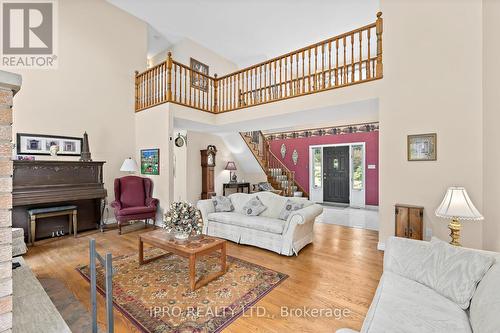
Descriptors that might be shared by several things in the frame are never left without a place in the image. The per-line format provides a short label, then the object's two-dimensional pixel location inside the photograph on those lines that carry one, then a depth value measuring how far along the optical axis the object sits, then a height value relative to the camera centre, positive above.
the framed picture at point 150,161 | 5.10 +0.11
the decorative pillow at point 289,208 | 3.75 -0.70
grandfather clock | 7.16 -0.17
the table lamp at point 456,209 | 2.38 -0.47
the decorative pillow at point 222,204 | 4.47 -0.75
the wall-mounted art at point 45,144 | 4.12 +0.42
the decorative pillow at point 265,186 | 7.71 -0.70
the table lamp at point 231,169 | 7.89 -0.12
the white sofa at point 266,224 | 3.43 -0.96
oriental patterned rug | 2.01 -1.34
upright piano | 3.78 -0.42
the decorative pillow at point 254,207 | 4.12 -0.75
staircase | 8.12 -0.09
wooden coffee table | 2.50 -0.94
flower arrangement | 2.82 -0.67
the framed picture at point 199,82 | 5.53 +2.09
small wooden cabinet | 3.23 -0.80
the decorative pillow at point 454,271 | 1.54 -0.76
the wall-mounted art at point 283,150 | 9.44 +0.63
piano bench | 3.84 -0.83
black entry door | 8.11 -0.31
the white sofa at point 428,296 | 1.27 -0.89
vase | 2.86 -0.87
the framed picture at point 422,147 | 3.26 +0.26
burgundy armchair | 4.54 -0.74
